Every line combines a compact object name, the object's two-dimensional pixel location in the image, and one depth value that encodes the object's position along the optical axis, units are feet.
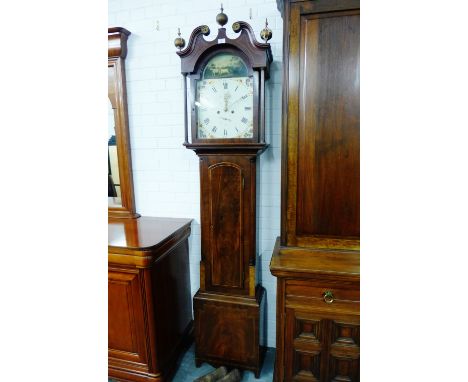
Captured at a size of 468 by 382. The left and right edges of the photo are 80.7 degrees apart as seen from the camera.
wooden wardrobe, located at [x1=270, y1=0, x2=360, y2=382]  3.92
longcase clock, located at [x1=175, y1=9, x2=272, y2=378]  4.83
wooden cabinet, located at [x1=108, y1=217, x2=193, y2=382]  4.94
